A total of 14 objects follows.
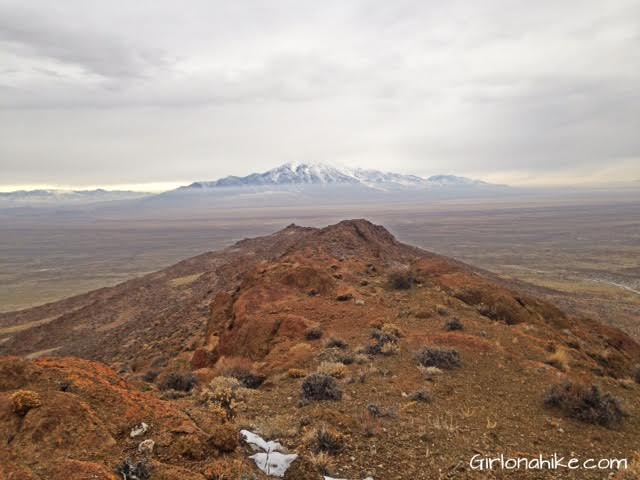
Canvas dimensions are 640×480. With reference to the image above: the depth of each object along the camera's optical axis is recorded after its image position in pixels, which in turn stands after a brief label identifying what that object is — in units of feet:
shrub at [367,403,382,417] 25.14
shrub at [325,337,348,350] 40.07
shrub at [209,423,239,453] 18.86
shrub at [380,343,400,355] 37.63
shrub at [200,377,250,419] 25.26
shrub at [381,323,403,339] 41.76
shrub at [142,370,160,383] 49.10
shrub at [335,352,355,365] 35.81
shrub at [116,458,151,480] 15.81
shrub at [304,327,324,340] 43.58
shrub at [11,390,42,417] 19.10
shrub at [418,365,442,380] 31.99
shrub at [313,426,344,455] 20.75
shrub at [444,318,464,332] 44.16
